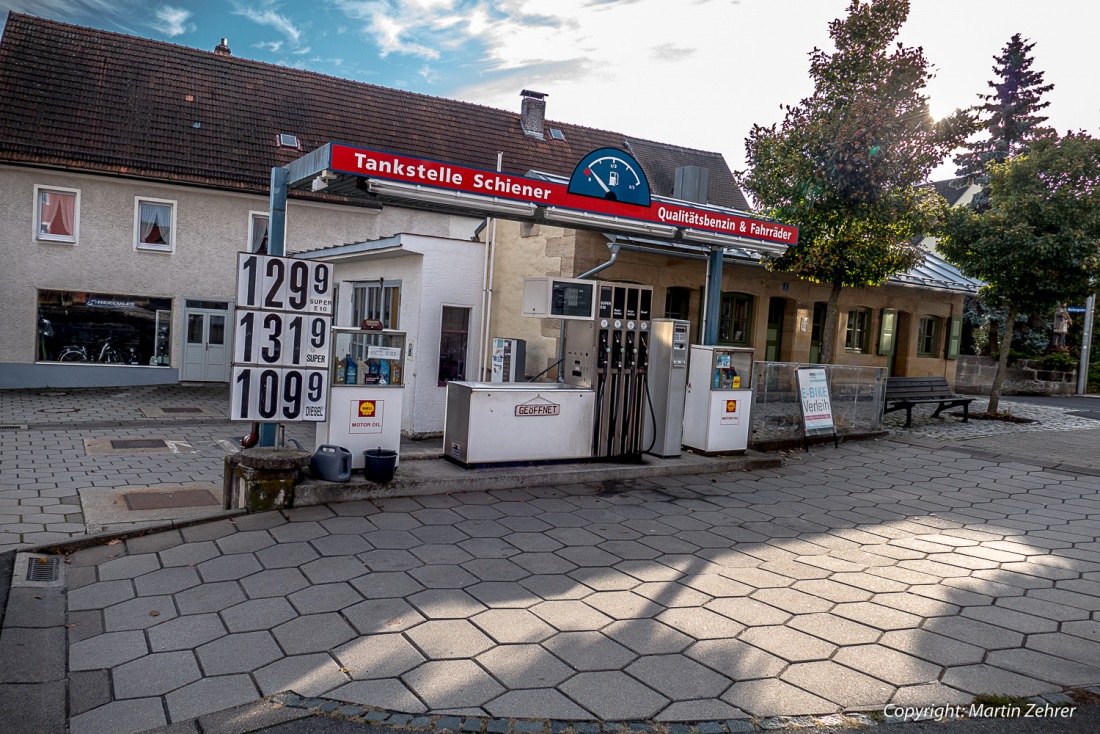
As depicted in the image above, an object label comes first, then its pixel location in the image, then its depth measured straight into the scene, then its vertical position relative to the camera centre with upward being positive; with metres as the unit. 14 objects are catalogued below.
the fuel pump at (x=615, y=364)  8.94 -0.41
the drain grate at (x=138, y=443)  10.40 -2.05
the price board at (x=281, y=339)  6.85 -0.31
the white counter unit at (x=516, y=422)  8.27 -1.12
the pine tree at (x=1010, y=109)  28.78 +9.41
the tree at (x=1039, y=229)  14.13 +2.47
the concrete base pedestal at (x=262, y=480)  6.64 -1.54
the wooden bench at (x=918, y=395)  14.50 -0.86
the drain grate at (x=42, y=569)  5.25 -1.98
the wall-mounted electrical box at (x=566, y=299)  8.73 +0.31
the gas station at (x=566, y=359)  7.05 -0.38
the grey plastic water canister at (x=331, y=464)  7.09 -1.44
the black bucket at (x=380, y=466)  7.24 -1.46
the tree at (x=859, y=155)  12.59 +3.24
